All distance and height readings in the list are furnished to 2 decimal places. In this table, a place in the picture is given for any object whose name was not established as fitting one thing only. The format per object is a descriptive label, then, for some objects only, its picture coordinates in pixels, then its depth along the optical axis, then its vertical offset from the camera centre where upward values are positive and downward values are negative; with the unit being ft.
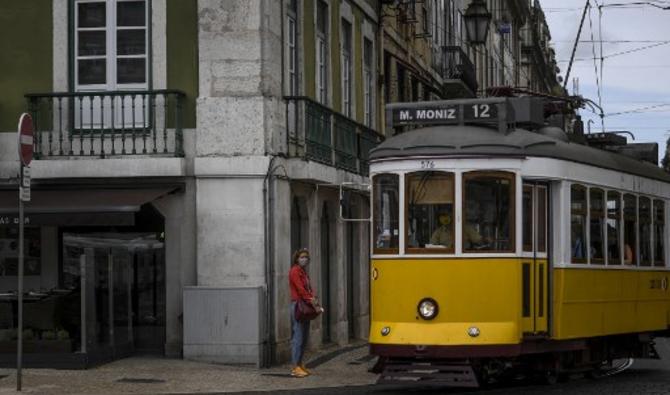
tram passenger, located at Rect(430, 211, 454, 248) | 49.06 -0.27
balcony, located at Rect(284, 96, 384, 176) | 67.31 +4.87
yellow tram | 48.44 -0.74
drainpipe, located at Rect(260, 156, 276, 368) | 62.80 -1.40
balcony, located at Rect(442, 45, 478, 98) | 115.96 +13.27
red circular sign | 50.49 +3.23
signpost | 50.31 +1.97
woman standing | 58.90 -3.05
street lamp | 90.07 +13.25
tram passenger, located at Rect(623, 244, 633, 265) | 57.11 -1.27
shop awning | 58.59 +0.94
